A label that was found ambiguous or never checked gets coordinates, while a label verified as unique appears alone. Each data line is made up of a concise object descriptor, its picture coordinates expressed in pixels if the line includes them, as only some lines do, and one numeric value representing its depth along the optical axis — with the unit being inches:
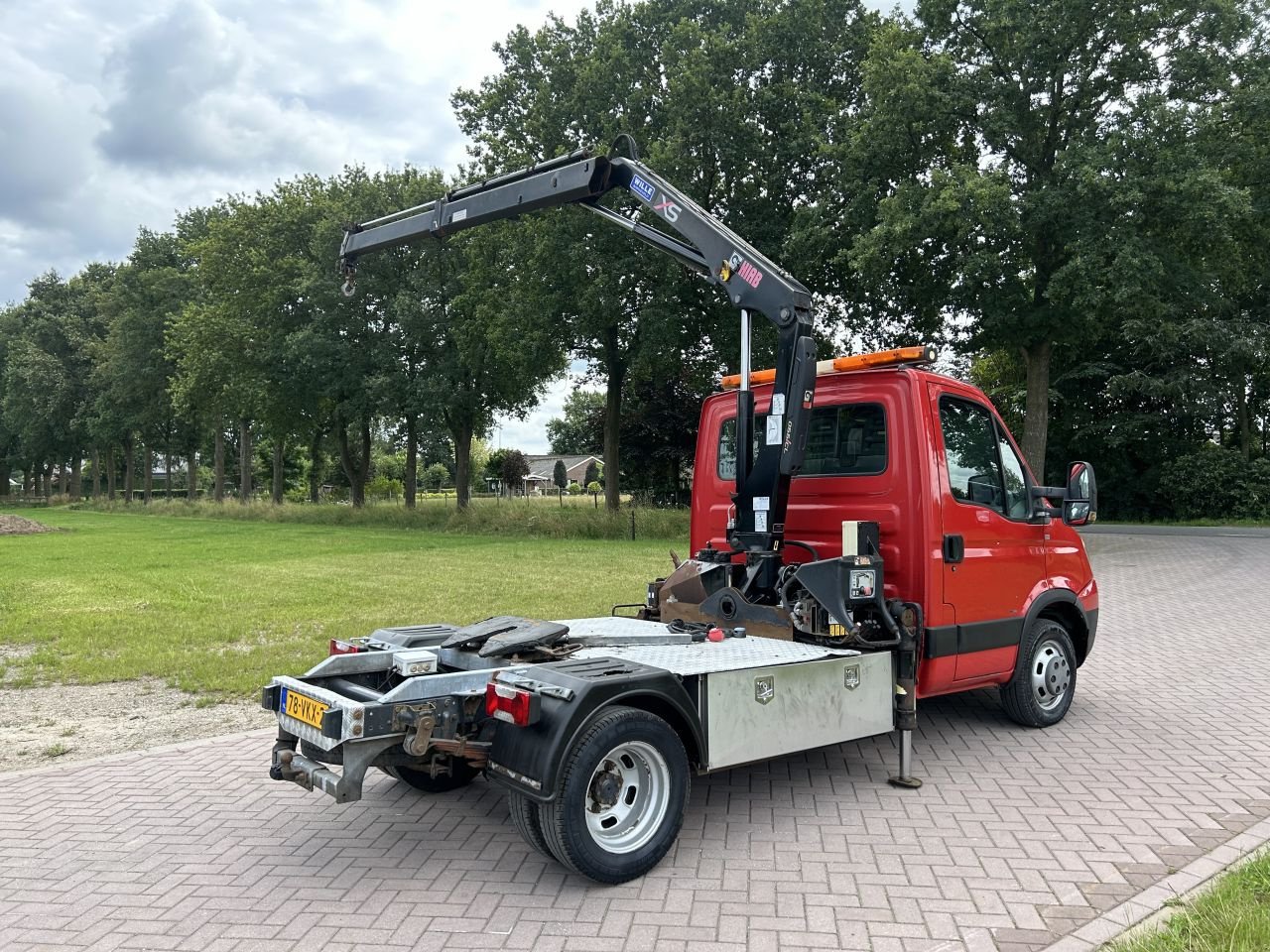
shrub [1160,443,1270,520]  1081.4
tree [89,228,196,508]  1680.6
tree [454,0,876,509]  888.9
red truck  140.7
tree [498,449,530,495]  2790.4
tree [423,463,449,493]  3437.5
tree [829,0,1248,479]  687.7
